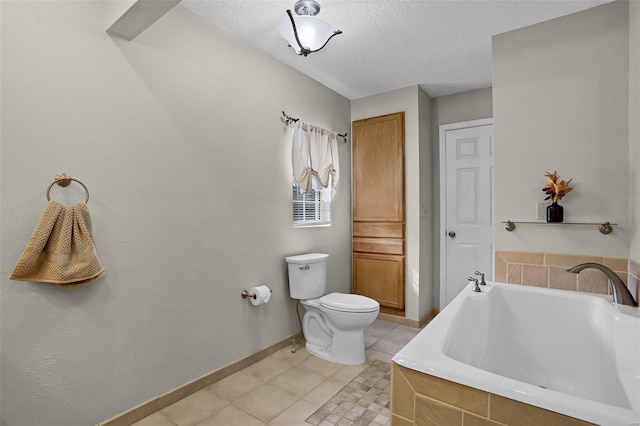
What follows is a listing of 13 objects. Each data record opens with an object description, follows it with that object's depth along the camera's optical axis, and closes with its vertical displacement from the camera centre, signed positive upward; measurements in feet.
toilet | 7.97 -2.73
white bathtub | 4.02 -2.31
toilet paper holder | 7.73 -2.10
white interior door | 10.82 +0.02
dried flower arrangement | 6.77 +0.33
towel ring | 4.78 +0.48
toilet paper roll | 7.71 -2.11
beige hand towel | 4.46 -0.59
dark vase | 6.78 -0.22
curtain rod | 8.99 +2.52
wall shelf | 6.47 -0.46
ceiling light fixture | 5.96 +3.42
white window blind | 9.66 -0.02
